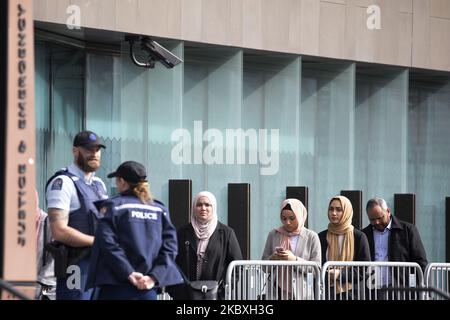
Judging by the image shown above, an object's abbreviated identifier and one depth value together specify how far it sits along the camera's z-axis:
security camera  17.27
